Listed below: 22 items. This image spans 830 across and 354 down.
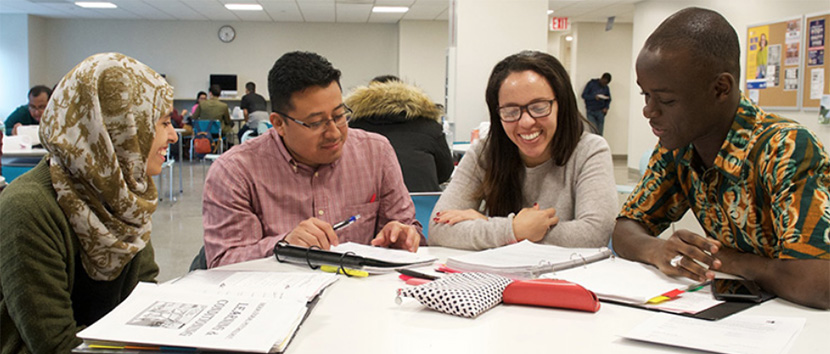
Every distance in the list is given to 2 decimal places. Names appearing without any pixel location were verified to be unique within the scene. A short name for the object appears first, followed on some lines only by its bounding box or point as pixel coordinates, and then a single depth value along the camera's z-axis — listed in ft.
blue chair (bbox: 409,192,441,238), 9.71
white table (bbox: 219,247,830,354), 3.33
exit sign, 42.39
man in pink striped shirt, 6.00
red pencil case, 3.84
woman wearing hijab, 4.50
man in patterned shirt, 4.06
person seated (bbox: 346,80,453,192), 11.34
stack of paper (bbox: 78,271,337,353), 3.15
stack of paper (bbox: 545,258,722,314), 3.99
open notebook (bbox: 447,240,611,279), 4.74
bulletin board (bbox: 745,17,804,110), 22.07
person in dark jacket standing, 42.78
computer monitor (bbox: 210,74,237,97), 48.39
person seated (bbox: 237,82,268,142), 44.90
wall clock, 48.78
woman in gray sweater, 5.98
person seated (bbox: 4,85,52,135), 21.56
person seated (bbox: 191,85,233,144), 41.32
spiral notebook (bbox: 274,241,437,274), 4.97
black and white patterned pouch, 3.81
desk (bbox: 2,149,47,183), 15.39
